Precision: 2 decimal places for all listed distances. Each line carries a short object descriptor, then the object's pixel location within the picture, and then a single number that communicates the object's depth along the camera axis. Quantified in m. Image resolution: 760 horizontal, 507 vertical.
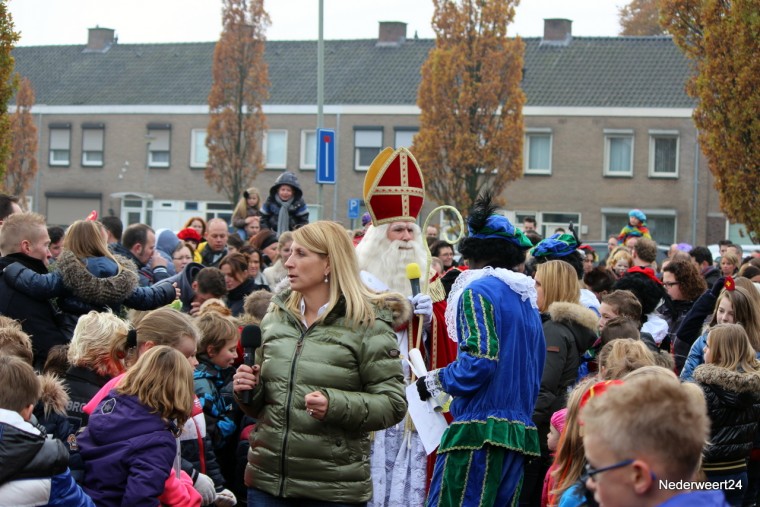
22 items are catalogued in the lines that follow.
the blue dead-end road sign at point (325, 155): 14.86
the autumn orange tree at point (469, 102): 29.92
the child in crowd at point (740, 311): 7.39
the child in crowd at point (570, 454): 4.32
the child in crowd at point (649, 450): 2.71
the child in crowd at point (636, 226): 15.83
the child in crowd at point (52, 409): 5.13
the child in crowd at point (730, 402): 6.24
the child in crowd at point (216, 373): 6.33
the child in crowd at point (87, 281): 6.96
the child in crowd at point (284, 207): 12.99
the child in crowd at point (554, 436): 4.99
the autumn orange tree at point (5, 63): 11.27
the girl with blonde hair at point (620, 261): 12.63
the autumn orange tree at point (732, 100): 16.42
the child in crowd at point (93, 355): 5.74
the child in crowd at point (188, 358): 5.46
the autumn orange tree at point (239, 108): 35.66
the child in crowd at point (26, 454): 4.30
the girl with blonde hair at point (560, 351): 6.65
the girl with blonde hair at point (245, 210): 13.70
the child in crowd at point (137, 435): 4.74
